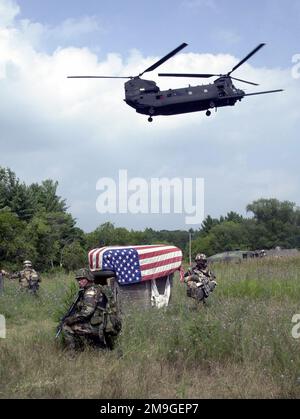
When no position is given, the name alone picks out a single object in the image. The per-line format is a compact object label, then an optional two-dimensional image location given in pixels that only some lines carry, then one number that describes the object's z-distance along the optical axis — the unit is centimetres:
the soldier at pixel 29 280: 1576
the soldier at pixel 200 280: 1242
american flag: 1170
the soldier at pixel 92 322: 780
